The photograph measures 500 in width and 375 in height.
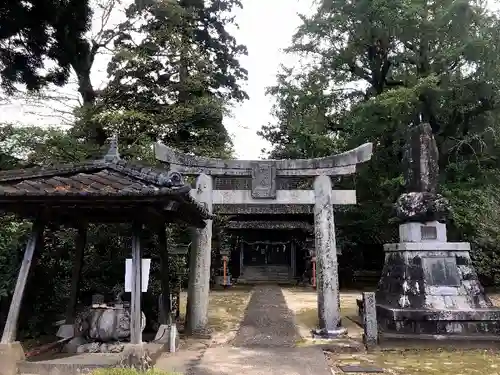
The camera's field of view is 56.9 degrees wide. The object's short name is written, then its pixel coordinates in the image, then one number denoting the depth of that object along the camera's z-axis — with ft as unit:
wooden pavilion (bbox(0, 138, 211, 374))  22.17
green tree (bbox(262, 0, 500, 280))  61.52
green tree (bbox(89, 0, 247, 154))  58.80
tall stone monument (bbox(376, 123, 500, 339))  31.81
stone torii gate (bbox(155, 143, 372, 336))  35.24
